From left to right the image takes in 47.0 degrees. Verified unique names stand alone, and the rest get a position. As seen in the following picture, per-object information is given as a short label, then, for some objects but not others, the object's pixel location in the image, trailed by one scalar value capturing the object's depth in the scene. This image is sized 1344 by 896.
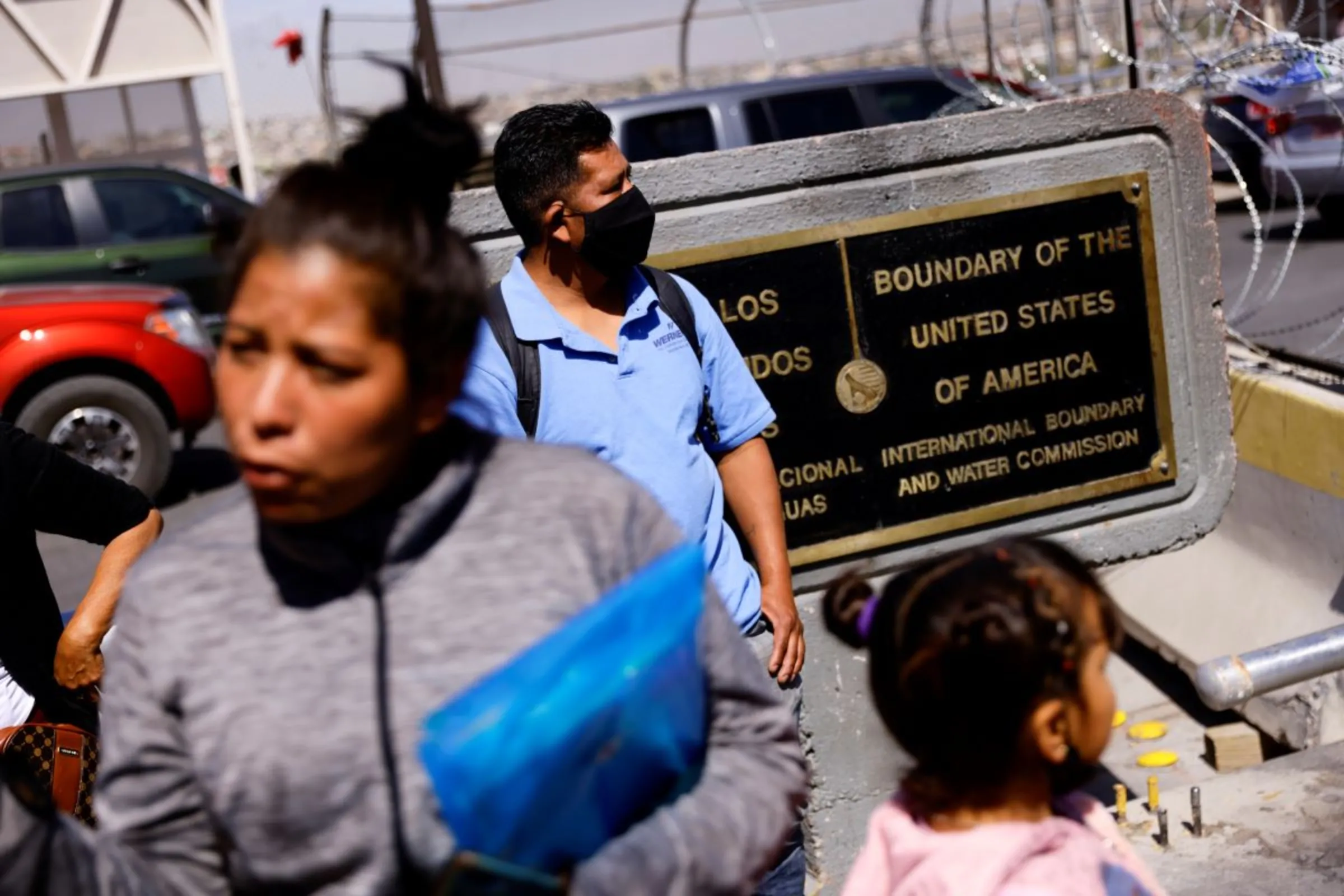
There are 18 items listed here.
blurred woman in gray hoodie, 1.48
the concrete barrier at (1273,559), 5.09
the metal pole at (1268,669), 3.28
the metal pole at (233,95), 20.69
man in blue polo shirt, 2.92
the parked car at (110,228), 11.71
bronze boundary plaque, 4.10
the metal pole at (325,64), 11.88
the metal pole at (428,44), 8.96
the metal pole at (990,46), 7.12
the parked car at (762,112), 10.91
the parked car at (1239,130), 12.91
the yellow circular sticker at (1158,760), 5.58
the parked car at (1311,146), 11.84
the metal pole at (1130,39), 5.41
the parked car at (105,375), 8.87
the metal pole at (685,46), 16.58
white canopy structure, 20.19
